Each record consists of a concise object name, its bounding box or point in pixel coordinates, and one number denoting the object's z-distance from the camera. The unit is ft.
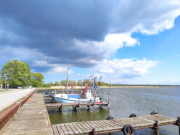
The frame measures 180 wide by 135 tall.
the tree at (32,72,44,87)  417.69
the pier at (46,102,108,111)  82.70
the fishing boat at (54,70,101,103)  107.34
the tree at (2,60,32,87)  266.16
